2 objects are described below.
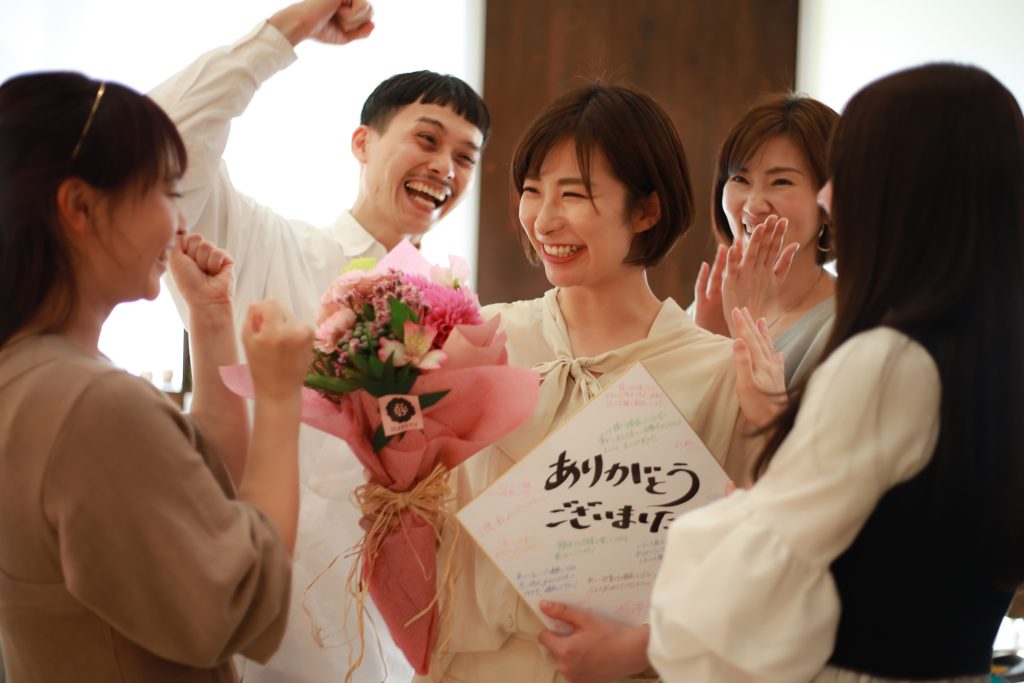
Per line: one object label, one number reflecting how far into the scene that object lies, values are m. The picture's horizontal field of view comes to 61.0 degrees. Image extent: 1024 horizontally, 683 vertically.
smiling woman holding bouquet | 1.39
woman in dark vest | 0.90
